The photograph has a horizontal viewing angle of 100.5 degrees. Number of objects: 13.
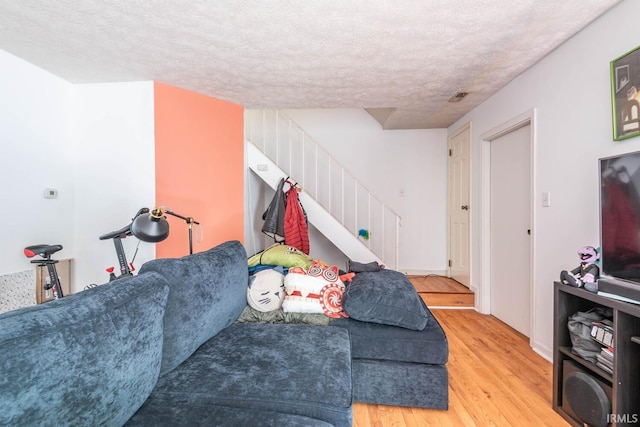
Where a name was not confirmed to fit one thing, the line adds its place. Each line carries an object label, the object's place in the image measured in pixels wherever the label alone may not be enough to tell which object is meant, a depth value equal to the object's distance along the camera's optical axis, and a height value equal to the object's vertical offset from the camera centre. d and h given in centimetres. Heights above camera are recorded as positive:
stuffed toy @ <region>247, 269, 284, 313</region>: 182 -55
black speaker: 130 -96
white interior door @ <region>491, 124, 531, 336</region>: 253 -16
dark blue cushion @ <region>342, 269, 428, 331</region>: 164 -58
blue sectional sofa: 70 -63
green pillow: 240 -41
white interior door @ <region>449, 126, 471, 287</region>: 358 +11
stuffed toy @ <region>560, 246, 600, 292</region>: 148 -36
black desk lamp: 161 -8
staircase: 428 +58
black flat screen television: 127 -7
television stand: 125 -75
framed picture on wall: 150 +68
